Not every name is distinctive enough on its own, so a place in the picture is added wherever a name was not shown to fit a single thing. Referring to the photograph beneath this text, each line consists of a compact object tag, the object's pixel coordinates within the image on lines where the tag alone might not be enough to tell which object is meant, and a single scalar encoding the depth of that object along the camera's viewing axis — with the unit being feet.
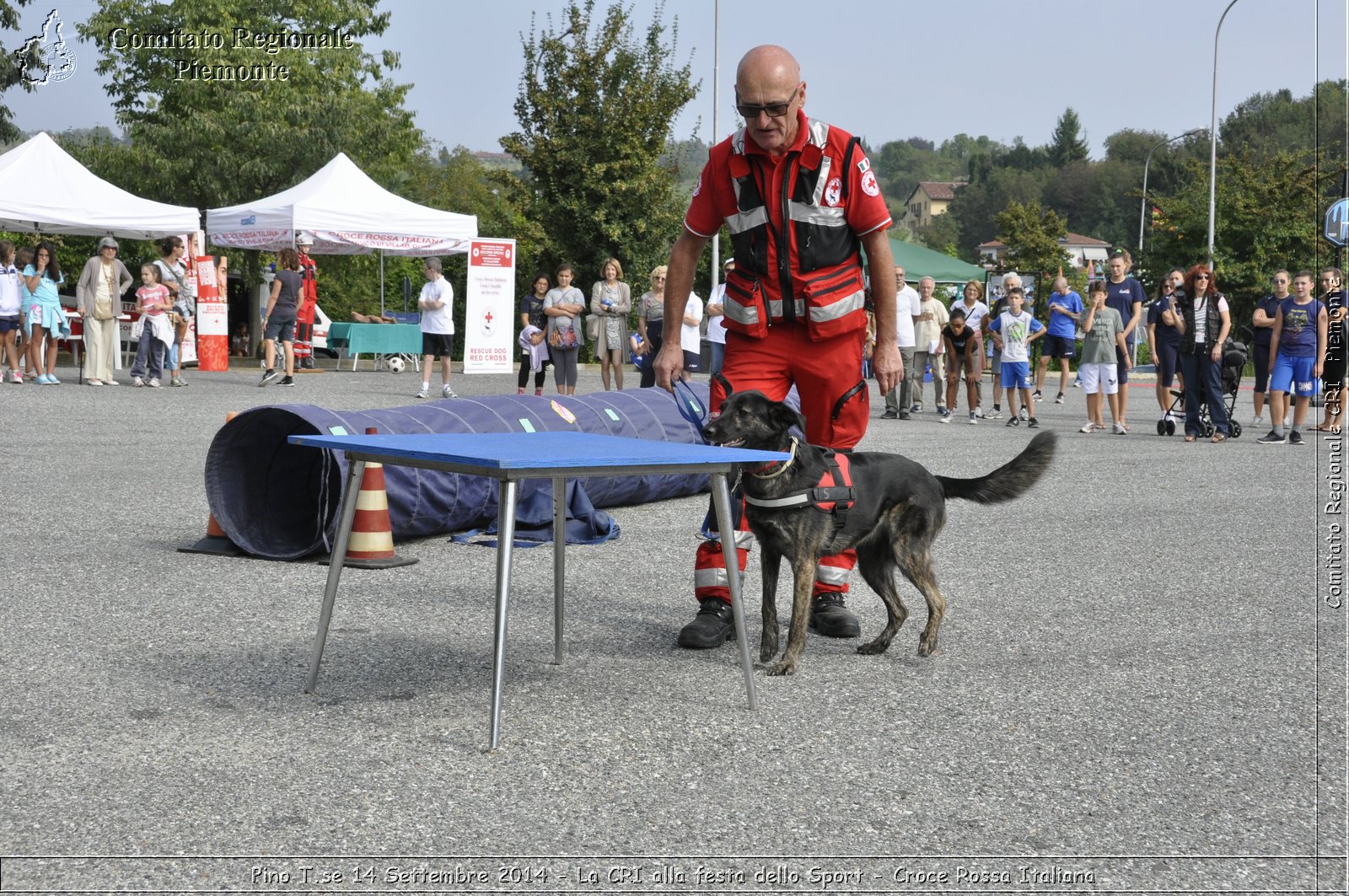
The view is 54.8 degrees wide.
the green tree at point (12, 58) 116.57
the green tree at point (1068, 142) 515.09
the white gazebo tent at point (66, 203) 63.21
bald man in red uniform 16.06
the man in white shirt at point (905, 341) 54.65
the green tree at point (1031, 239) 172.35
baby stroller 48.57
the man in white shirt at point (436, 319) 56.13
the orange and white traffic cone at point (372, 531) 21.77
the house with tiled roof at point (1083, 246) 450.71
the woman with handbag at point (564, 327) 51.72
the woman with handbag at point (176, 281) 61.26
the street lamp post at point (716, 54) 116.06
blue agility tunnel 22.27
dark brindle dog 15.03
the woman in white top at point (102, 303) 57.67
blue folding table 11.73
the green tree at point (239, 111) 107.45
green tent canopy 115.65
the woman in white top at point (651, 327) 50.12
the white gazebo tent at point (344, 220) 70.69
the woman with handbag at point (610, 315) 53.93
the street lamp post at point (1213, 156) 106.83
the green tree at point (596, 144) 102.27
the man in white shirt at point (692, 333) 51.11
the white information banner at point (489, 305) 70.03
